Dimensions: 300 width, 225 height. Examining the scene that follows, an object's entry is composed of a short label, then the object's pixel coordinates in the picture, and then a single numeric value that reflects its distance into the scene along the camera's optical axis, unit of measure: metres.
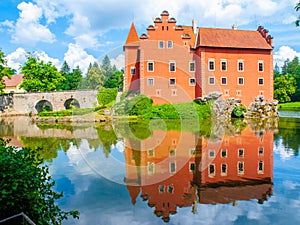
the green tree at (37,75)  46.88
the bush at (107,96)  37.56
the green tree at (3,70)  43.38
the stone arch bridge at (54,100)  42.81
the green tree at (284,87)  62.03
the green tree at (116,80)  61.58
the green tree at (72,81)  68.65
